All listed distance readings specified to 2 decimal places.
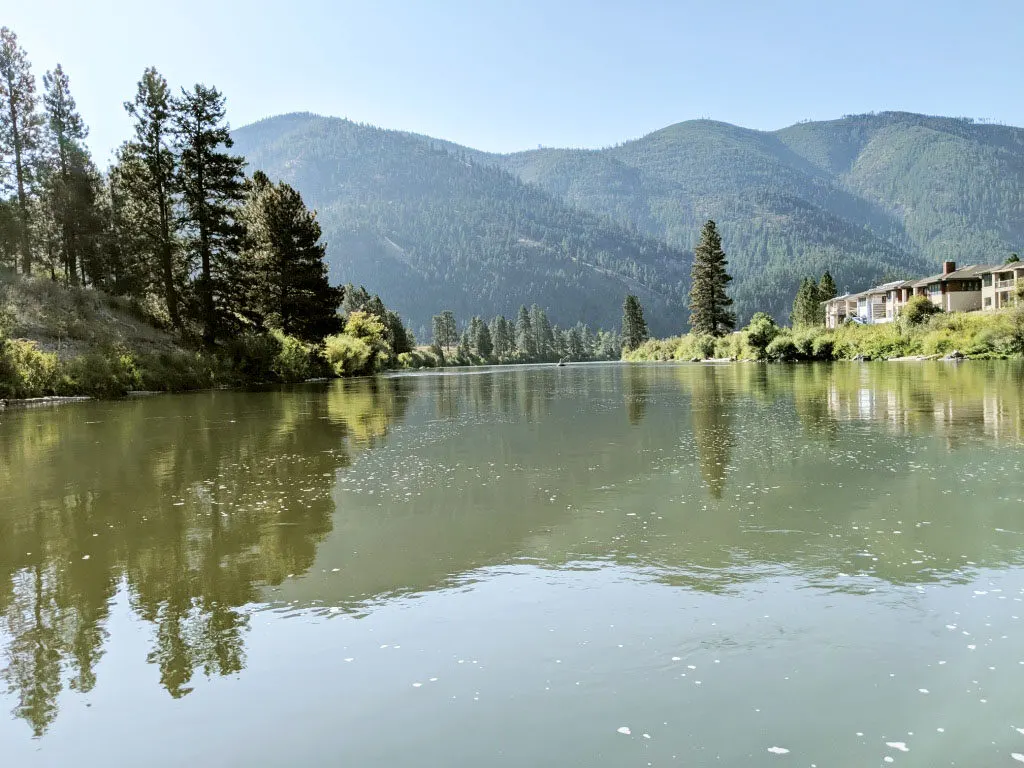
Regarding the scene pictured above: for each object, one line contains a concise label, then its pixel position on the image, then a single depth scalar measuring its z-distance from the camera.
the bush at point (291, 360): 50.50
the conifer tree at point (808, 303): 127.06
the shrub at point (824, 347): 78.38
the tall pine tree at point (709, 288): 112.94
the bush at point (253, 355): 47.62
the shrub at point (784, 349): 81.00
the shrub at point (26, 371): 31.41
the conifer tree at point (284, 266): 52.97
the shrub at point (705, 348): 106.34
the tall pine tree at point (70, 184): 50.72
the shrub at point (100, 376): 34.75
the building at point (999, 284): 86.69
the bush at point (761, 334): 87.88
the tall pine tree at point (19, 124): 48.16
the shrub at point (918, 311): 74.00
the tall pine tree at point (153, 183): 44.75
